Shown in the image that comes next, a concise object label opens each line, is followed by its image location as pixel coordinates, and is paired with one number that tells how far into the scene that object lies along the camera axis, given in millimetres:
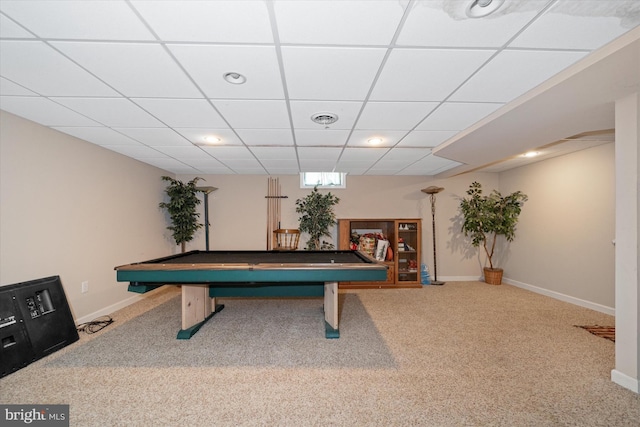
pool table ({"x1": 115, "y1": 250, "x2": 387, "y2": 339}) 2400
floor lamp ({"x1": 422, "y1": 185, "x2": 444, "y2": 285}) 5094
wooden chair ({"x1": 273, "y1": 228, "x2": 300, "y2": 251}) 4969
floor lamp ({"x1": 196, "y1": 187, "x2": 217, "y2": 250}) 5182
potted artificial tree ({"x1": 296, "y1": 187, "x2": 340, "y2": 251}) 5105
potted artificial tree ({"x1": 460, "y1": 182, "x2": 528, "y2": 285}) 4762
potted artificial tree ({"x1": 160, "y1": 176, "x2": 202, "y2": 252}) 4711
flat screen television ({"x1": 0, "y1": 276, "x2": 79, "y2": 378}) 2229
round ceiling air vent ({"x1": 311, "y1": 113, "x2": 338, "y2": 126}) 2510
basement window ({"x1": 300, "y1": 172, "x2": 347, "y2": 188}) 5535
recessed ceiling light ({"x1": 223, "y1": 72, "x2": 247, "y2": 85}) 1829
